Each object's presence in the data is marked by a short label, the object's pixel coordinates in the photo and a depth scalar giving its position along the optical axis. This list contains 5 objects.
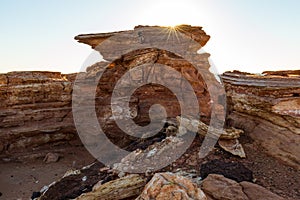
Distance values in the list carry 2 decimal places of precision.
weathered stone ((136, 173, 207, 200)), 5.25
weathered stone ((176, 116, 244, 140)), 8.05
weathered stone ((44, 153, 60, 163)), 13.89
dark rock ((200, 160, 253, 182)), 6.62
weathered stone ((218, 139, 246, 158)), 7.65
